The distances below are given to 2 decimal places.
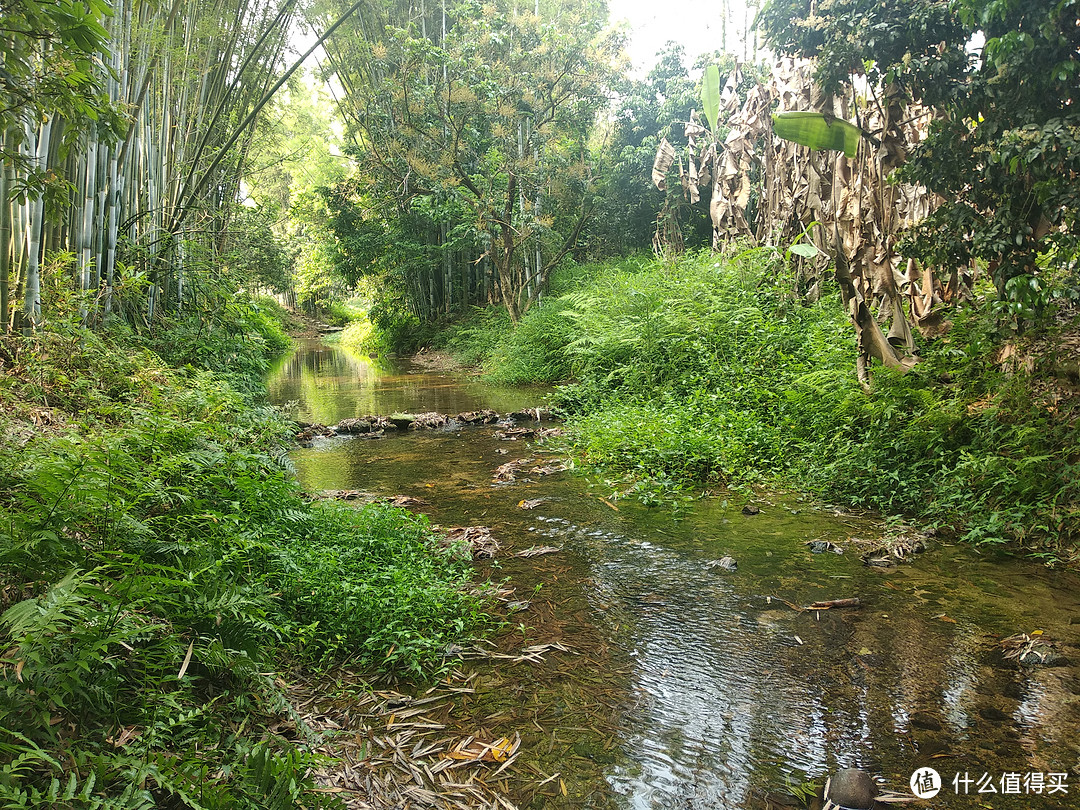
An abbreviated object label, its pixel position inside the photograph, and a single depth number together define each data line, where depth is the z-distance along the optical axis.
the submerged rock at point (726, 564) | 3.98
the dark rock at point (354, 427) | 8.39
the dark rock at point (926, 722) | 2.42
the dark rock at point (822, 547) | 4.17
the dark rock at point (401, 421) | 8.63
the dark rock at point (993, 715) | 2.45
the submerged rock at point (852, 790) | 2.03
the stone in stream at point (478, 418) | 8.92
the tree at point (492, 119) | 13.54
